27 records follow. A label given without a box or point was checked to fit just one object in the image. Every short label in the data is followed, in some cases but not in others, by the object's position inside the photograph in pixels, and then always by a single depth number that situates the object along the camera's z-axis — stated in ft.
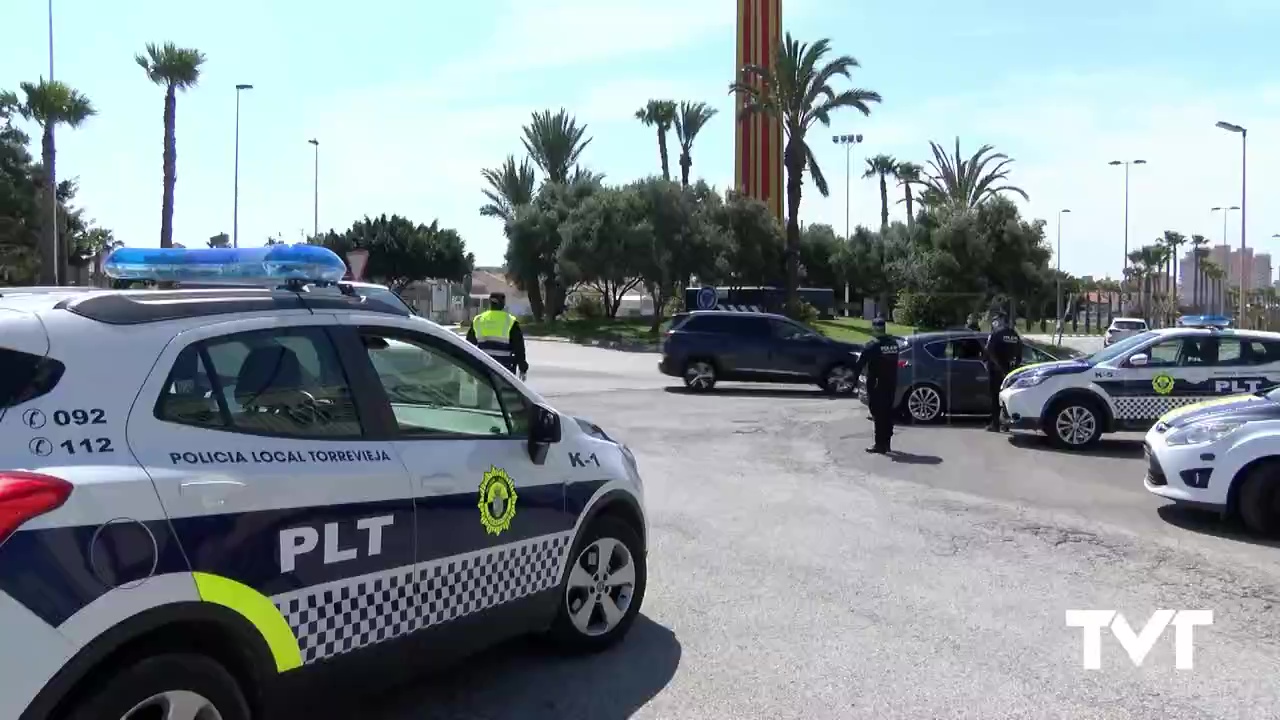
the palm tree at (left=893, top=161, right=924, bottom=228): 256.93
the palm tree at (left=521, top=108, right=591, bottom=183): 213.46
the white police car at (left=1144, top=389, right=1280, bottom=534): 28.37
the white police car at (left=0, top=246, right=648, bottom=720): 10.30
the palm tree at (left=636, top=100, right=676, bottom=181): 209.05
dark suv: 77.82
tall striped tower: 227.20
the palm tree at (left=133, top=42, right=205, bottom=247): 127.54
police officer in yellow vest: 44.75
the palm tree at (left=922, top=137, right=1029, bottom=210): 198.39
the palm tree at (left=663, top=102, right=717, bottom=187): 207.21
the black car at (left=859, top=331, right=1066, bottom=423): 57.82
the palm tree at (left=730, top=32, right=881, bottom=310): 130.62
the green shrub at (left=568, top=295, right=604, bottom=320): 193.98
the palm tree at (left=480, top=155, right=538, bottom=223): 224.53
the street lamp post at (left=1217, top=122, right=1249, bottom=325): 135.13
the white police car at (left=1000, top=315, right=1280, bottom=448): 46.39
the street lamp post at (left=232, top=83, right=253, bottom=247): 167.99
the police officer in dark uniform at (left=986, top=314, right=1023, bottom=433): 53.78
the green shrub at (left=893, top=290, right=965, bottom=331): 140.26
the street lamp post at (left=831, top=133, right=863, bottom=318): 242.99
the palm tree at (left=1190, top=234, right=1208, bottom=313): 317.48
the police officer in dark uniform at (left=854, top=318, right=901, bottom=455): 45.42
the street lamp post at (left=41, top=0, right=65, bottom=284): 122.21
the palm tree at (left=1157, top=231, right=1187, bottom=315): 363.76
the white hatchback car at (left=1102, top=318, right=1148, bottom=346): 150.82
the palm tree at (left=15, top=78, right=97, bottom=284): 125.08
